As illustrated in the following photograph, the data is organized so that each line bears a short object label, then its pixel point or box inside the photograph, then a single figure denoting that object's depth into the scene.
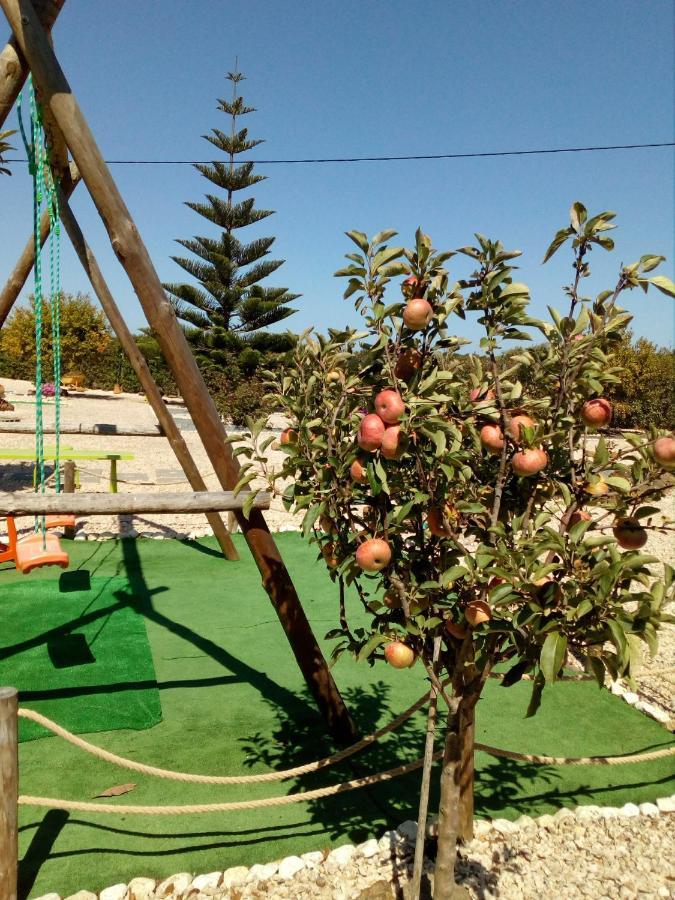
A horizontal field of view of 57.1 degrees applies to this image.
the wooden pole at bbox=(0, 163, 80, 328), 4.95
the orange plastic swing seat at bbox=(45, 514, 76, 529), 5.45
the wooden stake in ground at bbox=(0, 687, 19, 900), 1.95
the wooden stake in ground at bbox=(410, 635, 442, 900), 2.08
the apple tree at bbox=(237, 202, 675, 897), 1.64
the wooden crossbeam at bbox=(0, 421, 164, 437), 6.37
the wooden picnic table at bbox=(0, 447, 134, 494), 7.37
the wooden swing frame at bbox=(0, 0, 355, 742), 2.85
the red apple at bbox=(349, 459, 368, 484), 1.92
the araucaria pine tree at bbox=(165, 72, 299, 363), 23.25
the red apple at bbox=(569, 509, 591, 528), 1.90
